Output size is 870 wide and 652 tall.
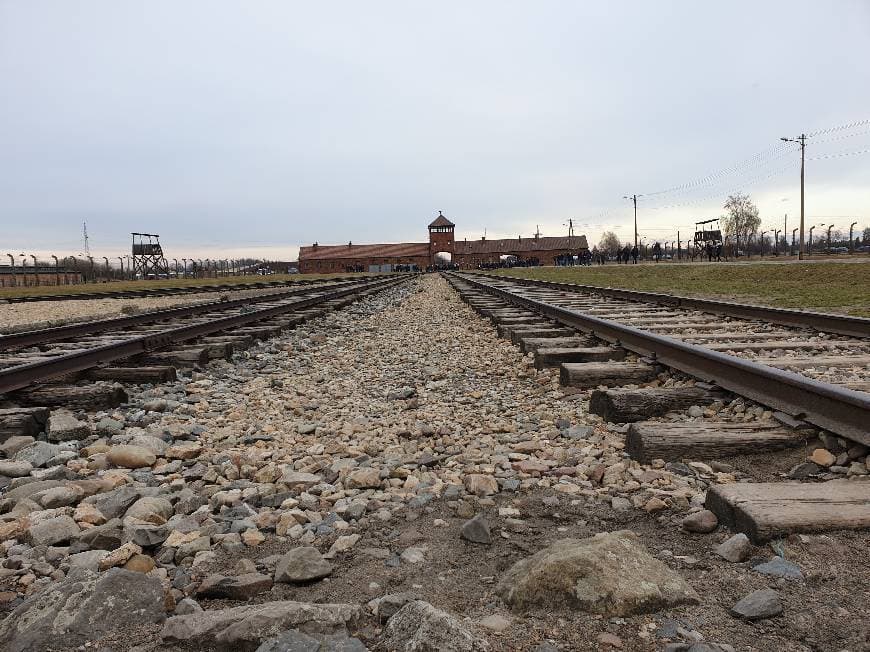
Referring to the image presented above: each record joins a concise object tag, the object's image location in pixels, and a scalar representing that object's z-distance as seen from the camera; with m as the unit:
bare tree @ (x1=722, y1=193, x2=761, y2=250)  88.81
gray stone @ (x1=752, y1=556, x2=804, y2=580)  1.68
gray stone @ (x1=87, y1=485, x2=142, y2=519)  2.45
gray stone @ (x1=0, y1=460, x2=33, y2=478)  2.87
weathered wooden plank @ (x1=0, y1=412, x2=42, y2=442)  3.38
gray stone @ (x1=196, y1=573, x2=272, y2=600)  1.84
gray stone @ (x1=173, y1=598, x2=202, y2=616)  1.74
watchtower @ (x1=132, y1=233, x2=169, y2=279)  56.44
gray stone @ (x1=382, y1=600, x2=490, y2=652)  1.47
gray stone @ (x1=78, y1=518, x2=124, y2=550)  2.16
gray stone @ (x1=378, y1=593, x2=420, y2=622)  1.69
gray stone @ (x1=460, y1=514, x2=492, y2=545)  2.17
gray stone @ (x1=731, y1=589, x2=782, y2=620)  1.54
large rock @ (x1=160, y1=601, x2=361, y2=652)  1.53
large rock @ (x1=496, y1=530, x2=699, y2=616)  1.63
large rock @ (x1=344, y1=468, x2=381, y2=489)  2.73
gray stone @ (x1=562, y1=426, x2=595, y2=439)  3.28
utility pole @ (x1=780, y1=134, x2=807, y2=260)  38.12
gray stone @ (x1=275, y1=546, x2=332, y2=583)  1.92
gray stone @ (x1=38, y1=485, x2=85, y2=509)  2.50
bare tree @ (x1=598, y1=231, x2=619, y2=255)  158.12
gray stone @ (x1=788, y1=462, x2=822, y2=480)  2.42
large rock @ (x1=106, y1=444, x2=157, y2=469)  3.04
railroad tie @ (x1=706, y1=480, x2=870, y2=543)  1.86
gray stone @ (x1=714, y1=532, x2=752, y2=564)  1.83
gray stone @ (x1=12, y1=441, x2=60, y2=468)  3.07
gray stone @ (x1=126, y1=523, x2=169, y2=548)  2.17
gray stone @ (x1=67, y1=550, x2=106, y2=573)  2.01
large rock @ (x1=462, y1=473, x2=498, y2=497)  2.63
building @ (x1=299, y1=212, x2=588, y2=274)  97.25
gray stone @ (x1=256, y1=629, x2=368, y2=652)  1.47
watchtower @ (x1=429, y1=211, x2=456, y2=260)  99.12
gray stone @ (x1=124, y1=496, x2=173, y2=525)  2.36
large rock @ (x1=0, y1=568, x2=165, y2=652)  1.58
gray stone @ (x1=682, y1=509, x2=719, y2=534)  2.05
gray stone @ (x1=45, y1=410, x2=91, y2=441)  3.43
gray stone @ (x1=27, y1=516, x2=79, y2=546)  2.19
